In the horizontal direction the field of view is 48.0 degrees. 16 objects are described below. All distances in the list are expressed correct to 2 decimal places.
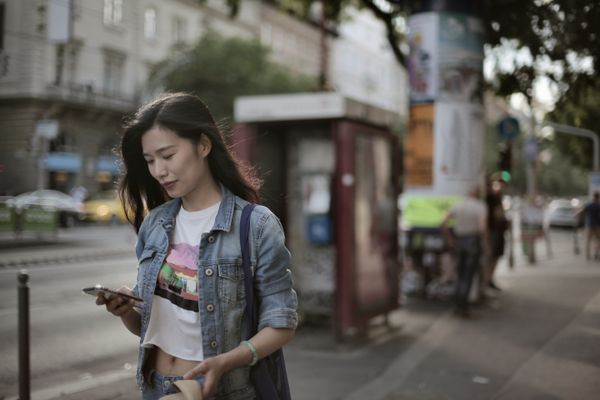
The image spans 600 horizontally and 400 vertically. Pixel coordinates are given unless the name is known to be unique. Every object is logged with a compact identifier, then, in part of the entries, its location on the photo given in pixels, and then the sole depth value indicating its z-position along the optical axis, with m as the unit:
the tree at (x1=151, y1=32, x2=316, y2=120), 33.66
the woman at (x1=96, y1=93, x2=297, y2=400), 2.17
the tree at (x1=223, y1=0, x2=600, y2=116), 6.39
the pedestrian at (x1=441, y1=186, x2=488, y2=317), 8.94
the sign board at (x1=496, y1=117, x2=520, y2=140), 12.14
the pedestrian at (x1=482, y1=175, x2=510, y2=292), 11.69
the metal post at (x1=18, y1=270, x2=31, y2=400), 4.71
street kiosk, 7.18
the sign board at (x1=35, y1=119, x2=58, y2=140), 7.30
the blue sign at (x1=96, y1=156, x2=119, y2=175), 17.52
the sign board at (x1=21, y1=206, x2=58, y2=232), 8.84
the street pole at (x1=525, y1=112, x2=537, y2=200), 15.12
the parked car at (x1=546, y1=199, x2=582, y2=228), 32.41
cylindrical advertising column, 9.66
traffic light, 12.51
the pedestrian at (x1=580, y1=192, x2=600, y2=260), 16.62
